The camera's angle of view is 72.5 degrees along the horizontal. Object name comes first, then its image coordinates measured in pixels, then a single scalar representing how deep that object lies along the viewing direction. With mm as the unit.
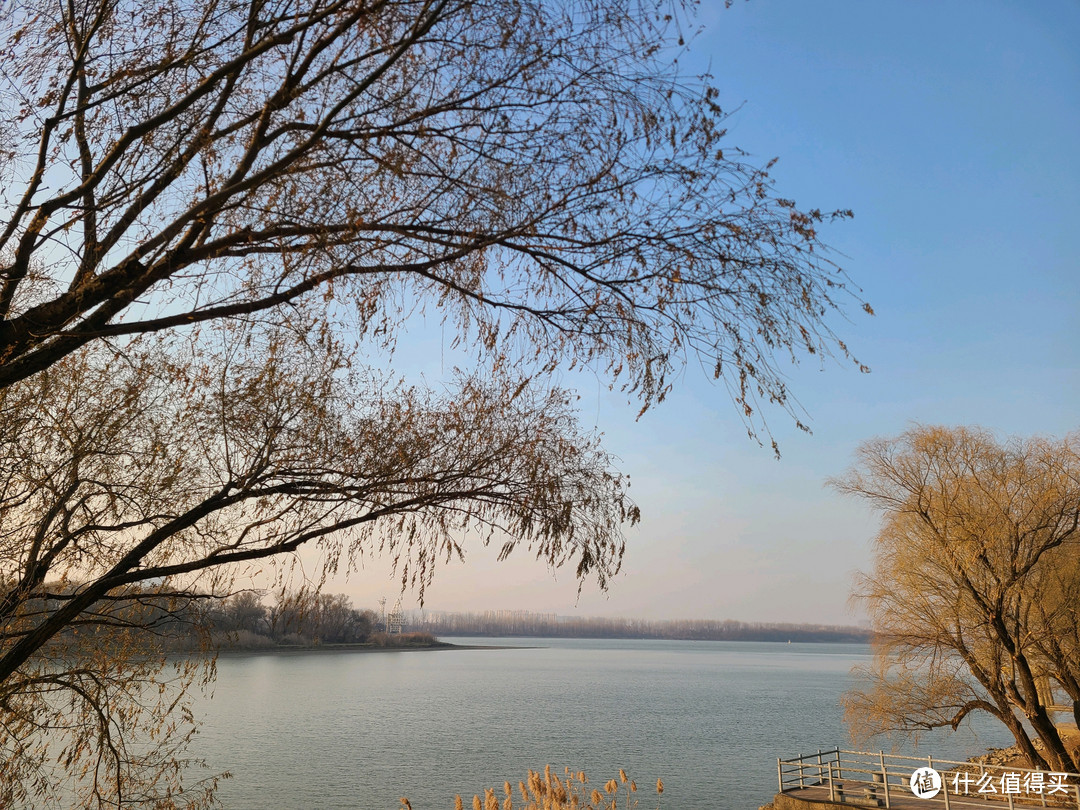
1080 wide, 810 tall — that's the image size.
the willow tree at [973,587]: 19562
